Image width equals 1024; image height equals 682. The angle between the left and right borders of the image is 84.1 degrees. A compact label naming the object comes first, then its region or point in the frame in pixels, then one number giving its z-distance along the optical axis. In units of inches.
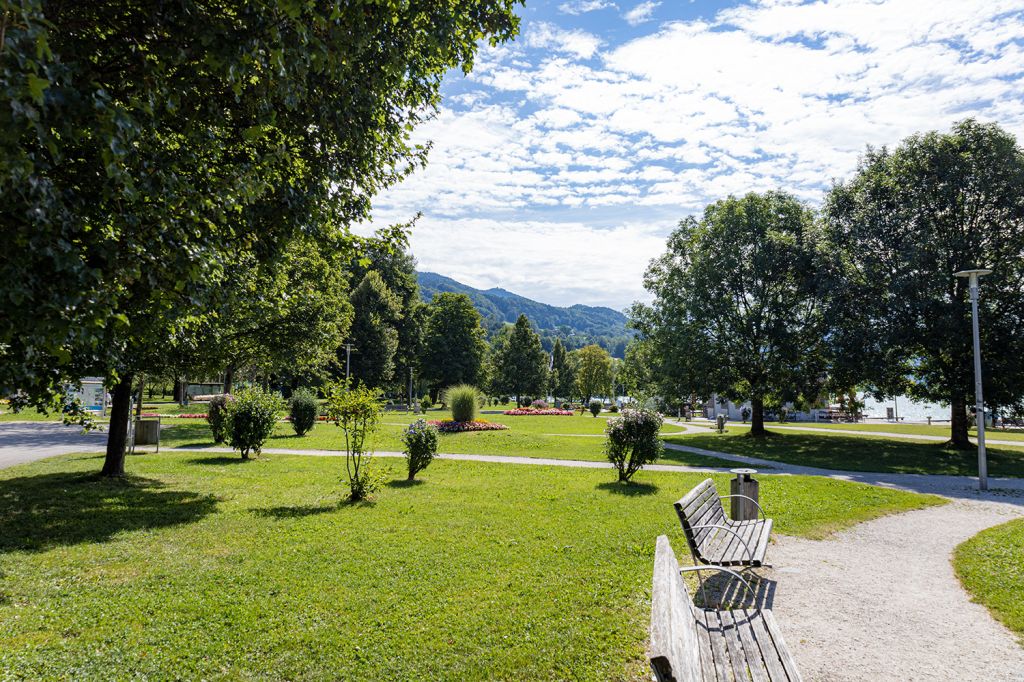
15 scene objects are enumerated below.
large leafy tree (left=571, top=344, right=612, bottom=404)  2658.0
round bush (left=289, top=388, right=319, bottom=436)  935.0
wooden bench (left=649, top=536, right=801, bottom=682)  103.9
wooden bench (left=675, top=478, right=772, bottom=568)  216.2
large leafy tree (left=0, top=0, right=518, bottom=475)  115.0
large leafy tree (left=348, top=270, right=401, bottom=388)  1952.5
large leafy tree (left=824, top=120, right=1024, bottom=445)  786.8
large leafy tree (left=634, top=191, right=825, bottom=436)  1002.7
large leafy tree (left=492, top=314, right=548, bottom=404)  2596.0
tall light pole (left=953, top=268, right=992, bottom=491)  501.4
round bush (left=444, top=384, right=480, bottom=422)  1026.1
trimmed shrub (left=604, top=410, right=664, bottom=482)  491.8
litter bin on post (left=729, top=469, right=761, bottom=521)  315.3
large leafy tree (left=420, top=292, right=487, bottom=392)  2269.9
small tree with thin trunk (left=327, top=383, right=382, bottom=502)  409.7
